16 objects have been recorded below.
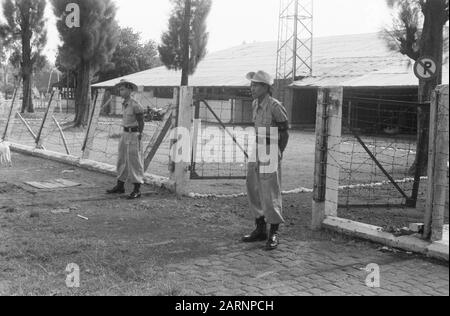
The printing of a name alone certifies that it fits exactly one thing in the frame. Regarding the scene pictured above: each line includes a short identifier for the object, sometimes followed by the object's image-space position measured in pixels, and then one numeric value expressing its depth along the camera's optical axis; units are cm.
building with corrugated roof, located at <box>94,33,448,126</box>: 2414
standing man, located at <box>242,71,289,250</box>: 582
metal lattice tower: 2852
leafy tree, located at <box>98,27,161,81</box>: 5391
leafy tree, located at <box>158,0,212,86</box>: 2334
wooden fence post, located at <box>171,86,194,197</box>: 892
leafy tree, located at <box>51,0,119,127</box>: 2511
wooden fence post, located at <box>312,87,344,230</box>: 659
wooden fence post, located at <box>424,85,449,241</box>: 536
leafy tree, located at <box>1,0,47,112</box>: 3394
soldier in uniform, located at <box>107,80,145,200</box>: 853
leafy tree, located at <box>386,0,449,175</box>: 1164
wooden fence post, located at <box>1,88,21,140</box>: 1633
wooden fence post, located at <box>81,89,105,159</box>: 1190
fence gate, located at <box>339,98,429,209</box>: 798
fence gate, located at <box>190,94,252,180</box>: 905
